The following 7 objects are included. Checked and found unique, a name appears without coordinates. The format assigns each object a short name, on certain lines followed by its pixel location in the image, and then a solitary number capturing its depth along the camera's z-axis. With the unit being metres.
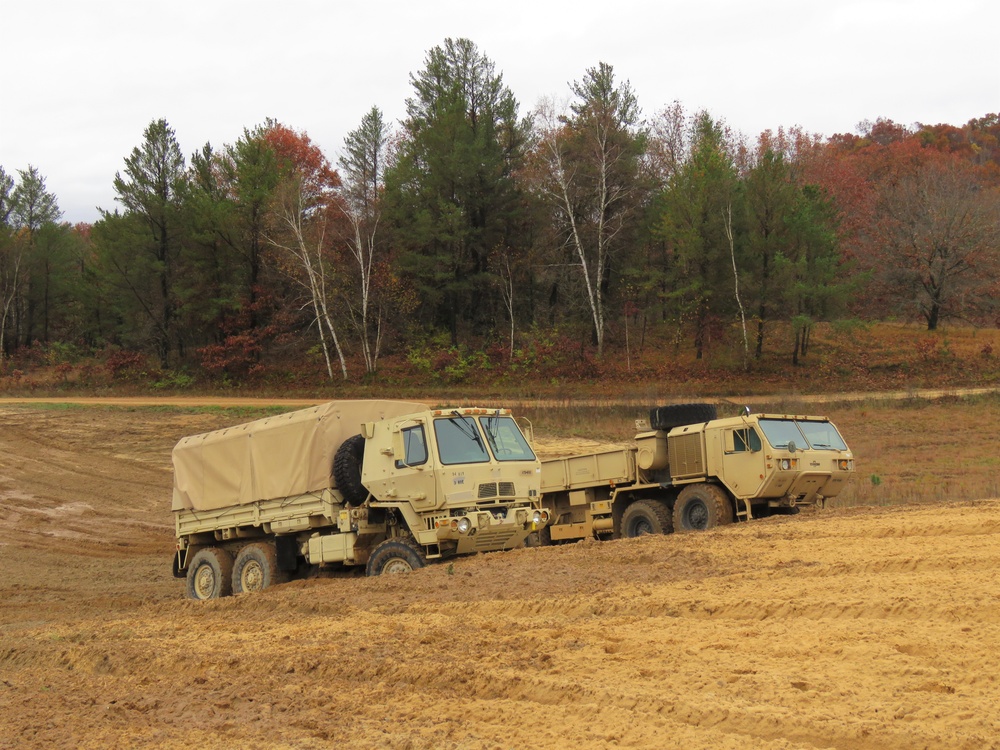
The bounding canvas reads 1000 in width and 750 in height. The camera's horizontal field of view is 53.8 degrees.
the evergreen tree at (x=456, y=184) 47.47
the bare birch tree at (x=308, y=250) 45.59
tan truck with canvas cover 14.41
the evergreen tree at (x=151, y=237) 51.06
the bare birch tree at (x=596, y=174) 47.62
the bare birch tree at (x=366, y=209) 47.75
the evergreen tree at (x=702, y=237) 45.19
